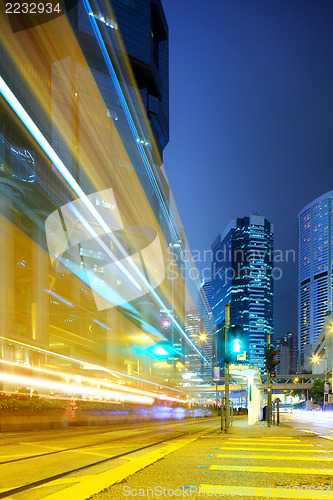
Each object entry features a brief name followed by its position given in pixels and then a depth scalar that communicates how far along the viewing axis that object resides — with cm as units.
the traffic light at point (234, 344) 1722
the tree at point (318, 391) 10400
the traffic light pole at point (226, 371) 1786
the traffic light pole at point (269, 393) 2420
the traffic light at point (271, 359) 2448
